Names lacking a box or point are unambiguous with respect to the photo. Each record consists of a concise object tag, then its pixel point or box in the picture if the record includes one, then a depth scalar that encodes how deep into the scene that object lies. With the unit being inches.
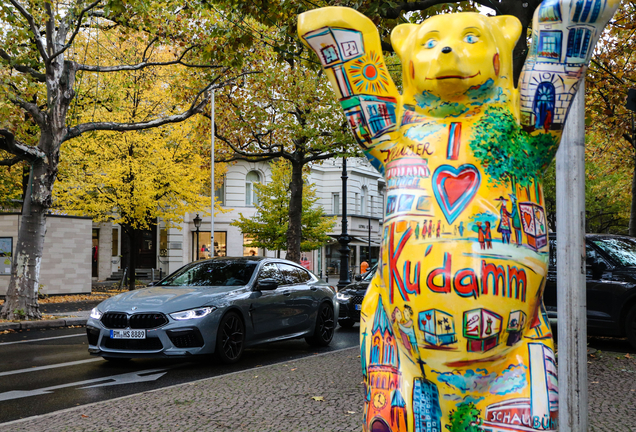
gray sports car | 310.0
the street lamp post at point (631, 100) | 275.7
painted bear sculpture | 90.0
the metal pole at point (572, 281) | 143.2
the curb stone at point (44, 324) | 502.9
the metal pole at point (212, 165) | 875.4
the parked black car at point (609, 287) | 364.5
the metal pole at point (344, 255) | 912.7
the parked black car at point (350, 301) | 499.8
